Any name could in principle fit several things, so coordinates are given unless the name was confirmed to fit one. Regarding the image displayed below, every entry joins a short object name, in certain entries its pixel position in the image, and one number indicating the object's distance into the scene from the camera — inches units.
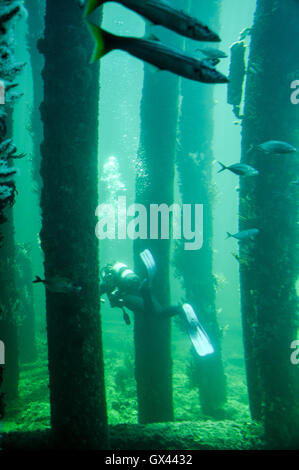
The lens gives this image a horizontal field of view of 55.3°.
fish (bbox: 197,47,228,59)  147.0
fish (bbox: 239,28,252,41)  186.2
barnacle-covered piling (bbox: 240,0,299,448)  158.4
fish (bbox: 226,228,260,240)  162.9
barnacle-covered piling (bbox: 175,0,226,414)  324.2
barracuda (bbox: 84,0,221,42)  65.7
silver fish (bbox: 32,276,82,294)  123.0
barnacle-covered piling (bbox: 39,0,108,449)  125.4
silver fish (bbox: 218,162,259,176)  158.4
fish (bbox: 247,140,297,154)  147.1
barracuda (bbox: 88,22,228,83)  65.9
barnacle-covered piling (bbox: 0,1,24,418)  91.0
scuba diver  209.6
